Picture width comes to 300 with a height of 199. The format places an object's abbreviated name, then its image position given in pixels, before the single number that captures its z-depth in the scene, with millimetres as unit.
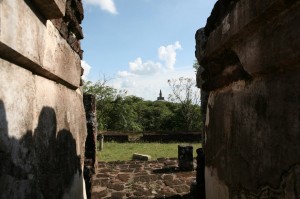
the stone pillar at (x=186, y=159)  9102
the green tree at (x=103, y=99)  26359
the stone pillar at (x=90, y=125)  7805
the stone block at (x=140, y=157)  11362
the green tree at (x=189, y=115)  25814
